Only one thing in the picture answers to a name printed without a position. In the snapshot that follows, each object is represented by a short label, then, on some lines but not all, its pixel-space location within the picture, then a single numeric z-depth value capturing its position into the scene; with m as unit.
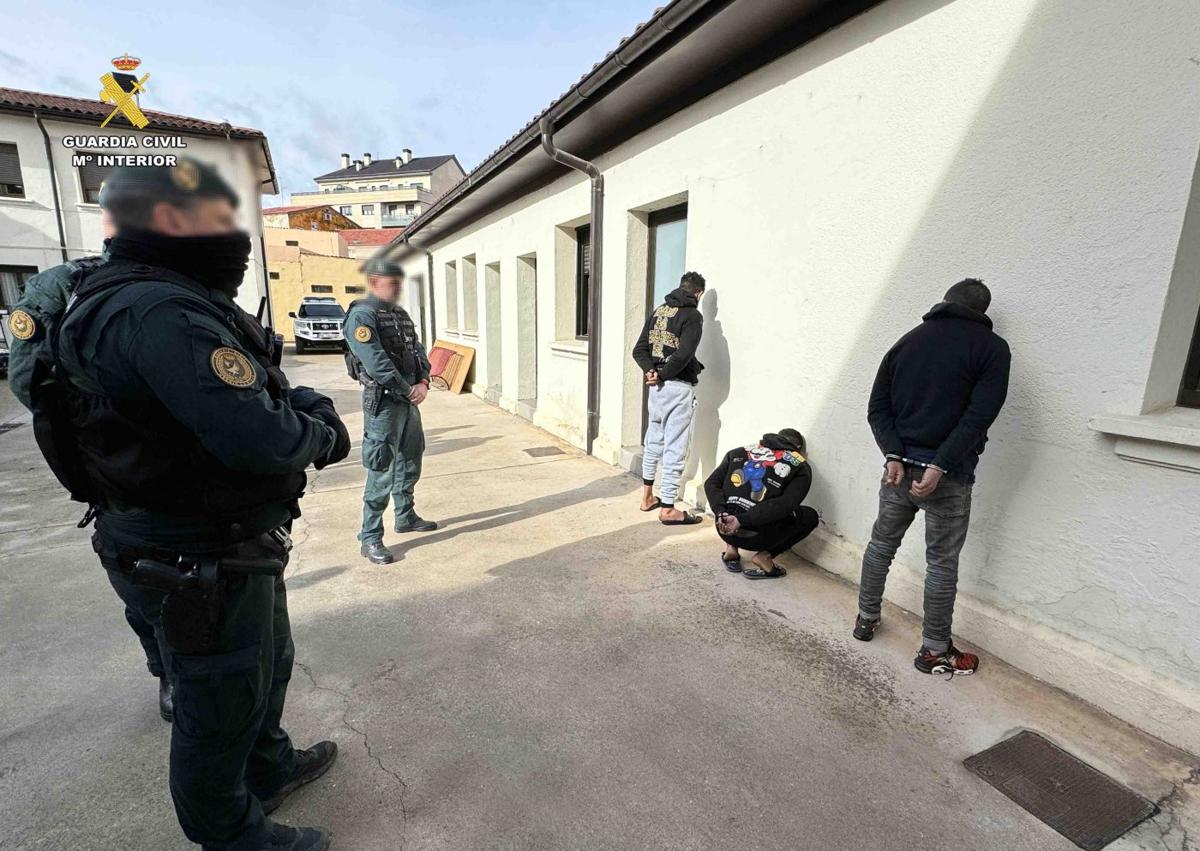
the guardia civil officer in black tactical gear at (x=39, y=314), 1.82
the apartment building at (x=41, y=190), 14.11
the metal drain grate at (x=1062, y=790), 1.79
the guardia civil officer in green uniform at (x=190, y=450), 1.23
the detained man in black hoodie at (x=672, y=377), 4.03
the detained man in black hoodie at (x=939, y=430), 2.29
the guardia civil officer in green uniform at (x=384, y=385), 3.42
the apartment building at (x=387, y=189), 54.81
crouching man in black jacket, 3.25
